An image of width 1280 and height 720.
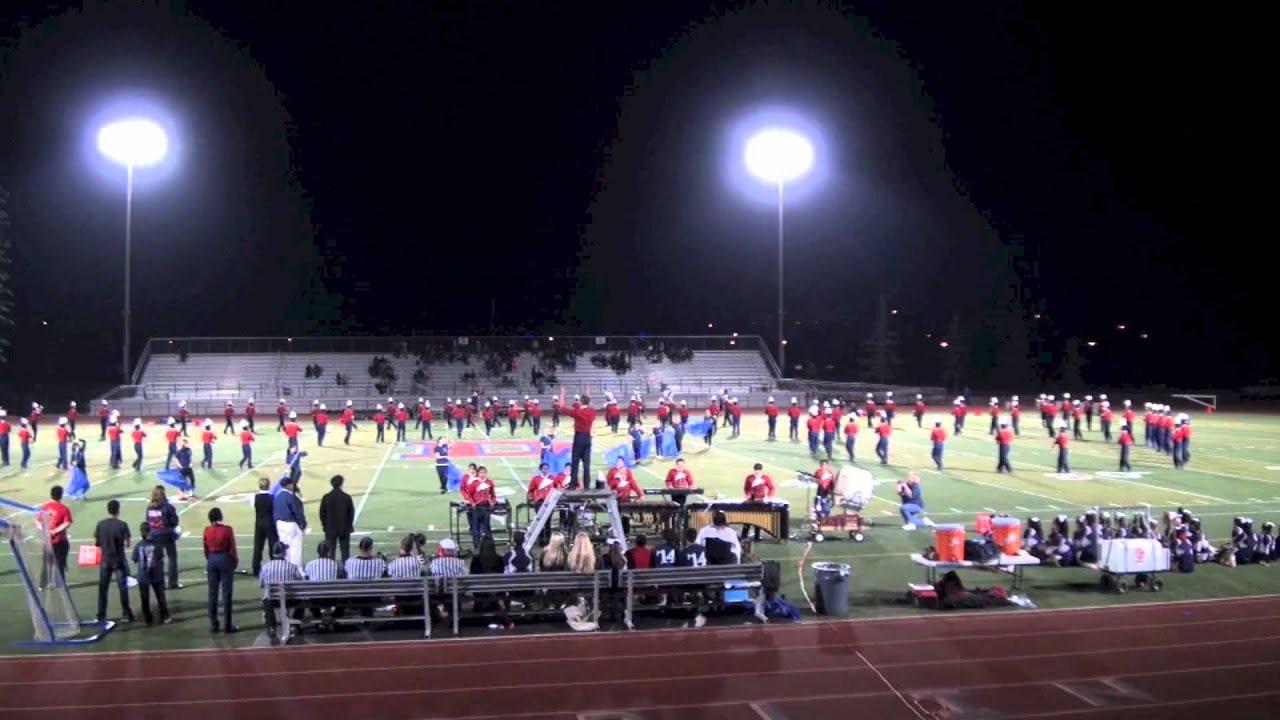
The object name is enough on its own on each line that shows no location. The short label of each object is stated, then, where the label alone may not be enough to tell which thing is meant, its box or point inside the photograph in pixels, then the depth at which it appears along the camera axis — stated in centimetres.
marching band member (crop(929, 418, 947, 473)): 2477
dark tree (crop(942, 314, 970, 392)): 6675
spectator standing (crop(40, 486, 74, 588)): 1131
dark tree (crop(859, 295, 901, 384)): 6744
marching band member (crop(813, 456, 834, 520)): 1675
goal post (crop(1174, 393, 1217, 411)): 5003
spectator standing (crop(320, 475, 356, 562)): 1291
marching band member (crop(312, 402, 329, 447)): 3134
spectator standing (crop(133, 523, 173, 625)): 1085
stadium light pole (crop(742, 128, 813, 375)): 5075
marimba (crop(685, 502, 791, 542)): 1596
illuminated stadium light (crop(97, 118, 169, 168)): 4619
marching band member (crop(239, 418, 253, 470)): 2516
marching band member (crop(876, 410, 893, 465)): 2697
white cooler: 1262
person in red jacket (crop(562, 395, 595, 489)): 1714
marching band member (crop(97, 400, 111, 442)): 3320
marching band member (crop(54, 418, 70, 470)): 2627
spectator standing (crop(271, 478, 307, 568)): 1251
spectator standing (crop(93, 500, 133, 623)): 1095
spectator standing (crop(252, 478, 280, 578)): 1241
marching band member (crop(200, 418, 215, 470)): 2628
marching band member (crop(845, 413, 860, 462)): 2752
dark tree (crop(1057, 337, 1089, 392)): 6769
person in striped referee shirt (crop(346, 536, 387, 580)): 1079
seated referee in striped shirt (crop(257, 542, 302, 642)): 1047
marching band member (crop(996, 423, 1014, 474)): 2427
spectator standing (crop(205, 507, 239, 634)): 1056
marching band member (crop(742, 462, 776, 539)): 1659
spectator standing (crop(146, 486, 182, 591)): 1141
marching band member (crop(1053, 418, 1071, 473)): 2433
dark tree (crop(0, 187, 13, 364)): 5450
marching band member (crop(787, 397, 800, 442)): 3322
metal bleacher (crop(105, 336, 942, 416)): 5231
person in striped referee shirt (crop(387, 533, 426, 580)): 1084
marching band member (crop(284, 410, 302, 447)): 2672
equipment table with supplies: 1227
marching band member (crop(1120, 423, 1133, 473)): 2520
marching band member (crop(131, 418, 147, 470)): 2516
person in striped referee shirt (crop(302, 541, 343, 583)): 1073
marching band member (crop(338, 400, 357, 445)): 3250
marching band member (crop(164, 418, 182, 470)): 2409
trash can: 1148
